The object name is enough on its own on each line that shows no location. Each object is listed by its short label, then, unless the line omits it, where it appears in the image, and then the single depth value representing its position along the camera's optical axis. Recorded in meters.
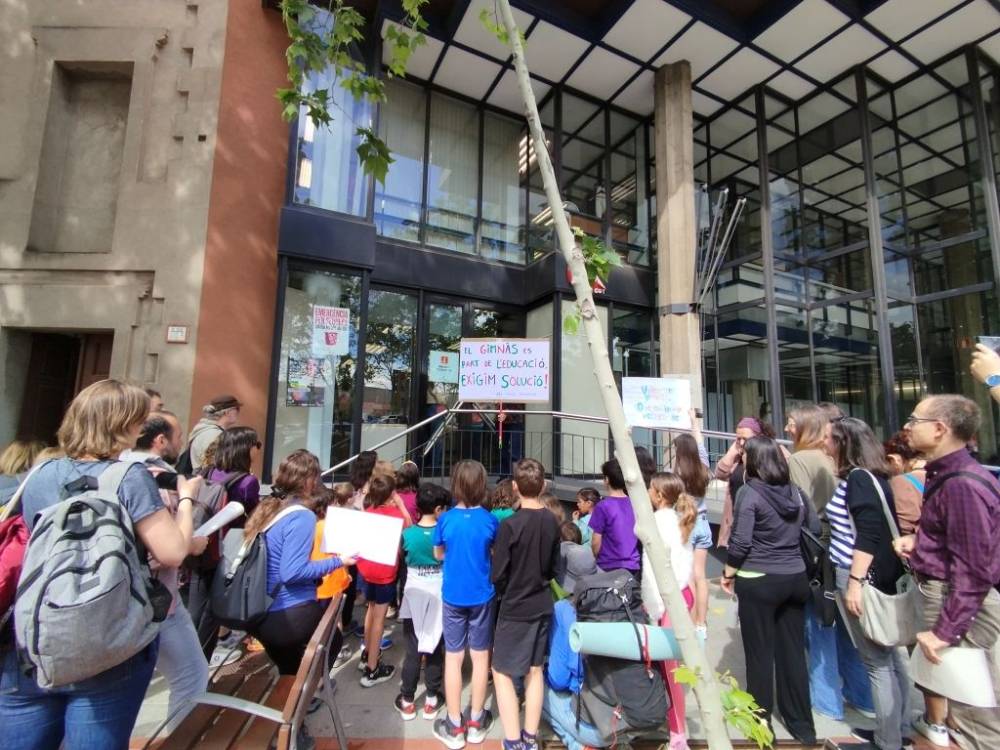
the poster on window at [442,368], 8.84
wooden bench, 2.14
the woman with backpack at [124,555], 1.61
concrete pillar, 8.73
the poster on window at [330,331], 7.31
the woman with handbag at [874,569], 2.67
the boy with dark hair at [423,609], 3.24
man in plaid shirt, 2.12
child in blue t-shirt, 2.98
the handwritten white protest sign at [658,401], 6.30
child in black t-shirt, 2.80
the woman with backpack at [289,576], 2.68
